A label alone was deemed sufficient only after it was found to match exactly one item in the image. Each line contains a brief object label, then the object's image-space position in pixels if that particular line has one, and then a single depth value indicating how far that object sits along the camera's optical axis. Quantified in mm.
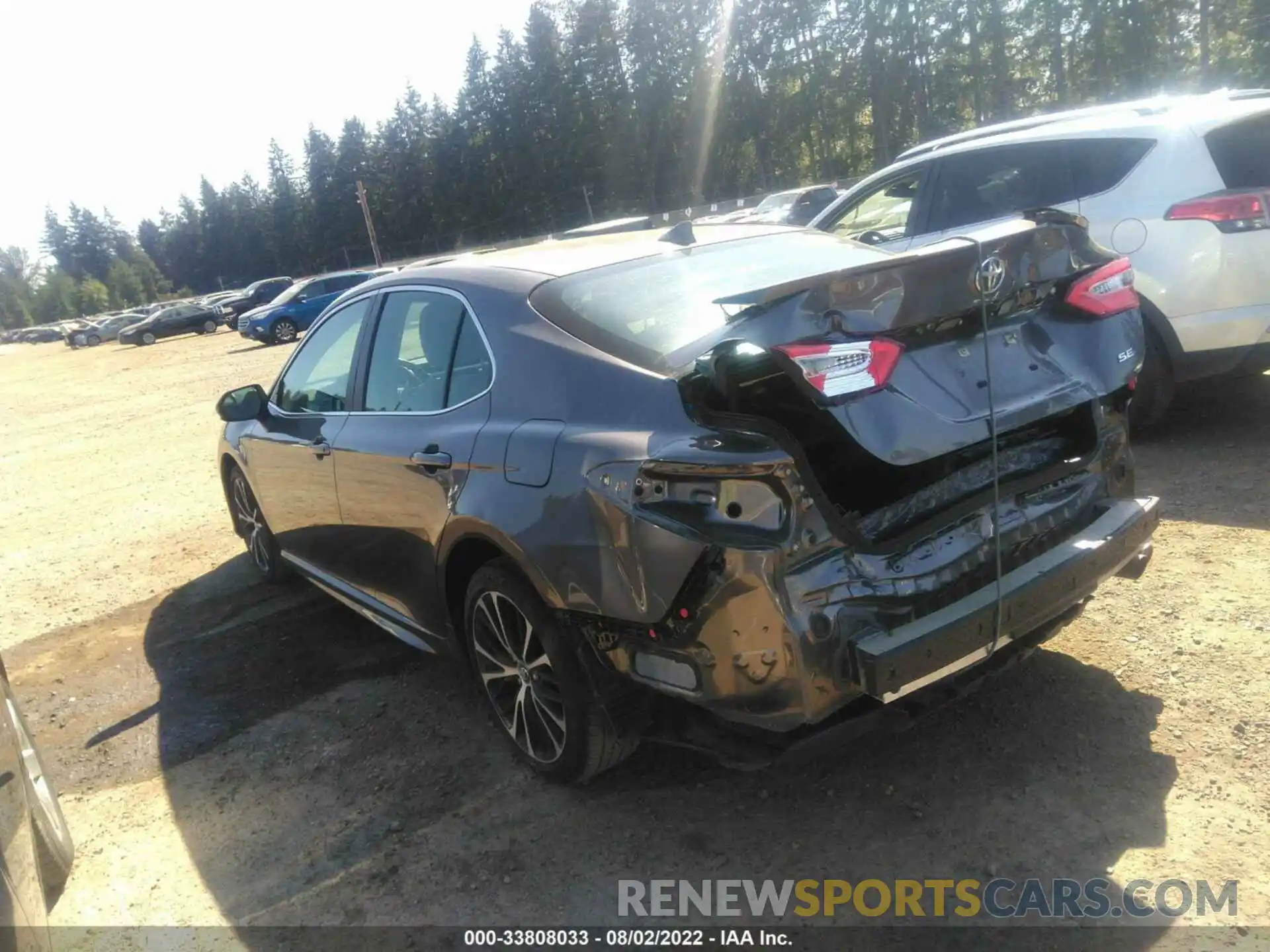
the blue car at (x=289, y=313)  28922
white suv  5391
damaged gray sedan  2516
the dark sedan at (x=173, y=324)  42997
